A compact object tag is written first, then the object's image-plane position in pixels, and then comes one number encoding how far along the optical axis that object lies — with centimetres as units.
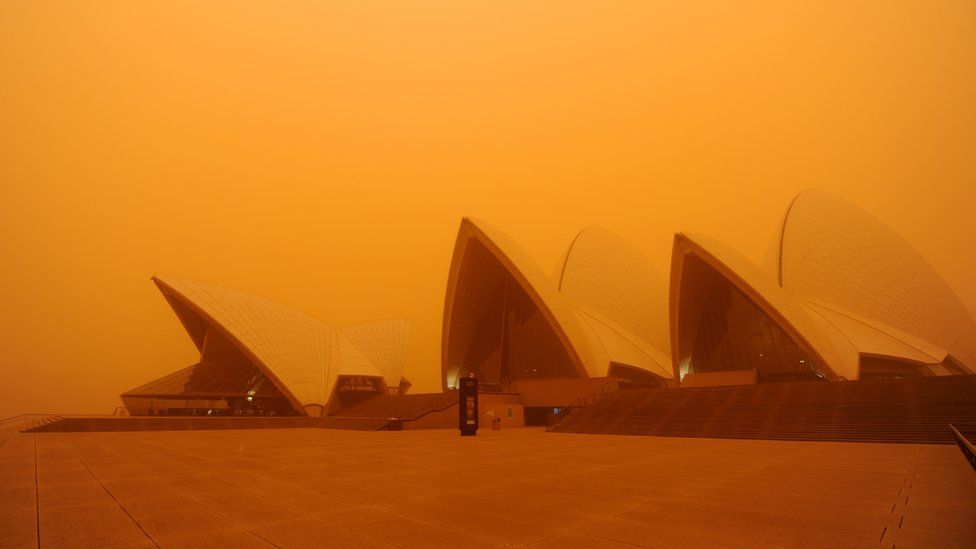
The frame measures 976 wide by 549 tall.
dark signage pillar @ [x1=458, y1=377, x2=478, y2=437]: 1622
